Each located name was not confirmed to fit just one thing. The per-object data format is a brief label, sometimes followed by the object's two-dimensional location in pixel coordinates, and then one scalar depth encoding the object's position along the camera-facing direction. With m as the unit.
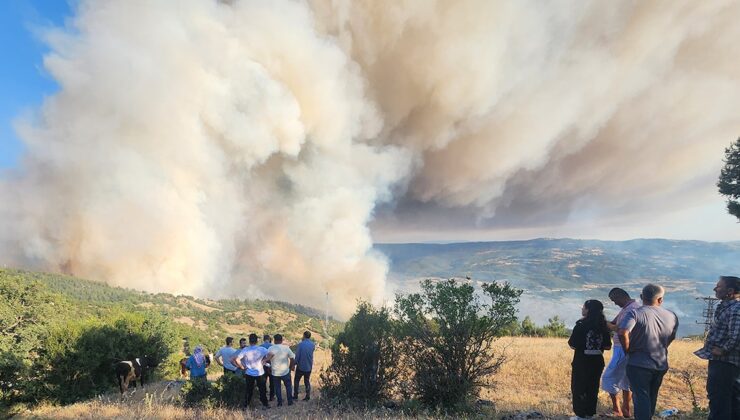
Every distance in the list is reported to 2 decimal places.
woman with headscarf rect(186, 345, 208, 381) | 9.73
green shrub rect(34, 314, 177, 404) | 16.62
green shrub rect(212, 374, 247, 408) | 8.66
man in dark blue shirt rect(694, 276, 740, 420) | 4.54
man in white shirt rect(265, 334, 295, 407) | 8.46
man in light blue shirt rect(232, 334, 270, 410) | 8.32
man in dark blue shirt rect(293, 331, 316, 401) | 9.21
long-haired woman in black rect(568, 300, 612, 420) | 6.14
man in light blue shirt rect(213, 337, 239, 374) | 10.07
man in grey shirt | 4.99
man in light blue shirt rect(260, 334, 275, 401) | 8.80
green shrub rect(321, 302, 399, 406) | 7.76
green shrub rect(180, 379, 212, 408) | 8.41
